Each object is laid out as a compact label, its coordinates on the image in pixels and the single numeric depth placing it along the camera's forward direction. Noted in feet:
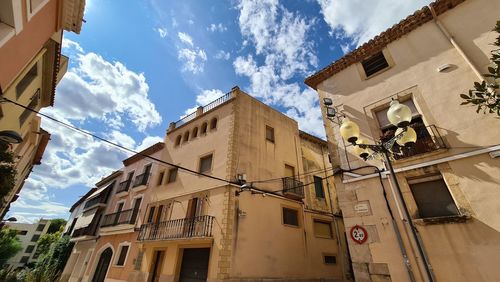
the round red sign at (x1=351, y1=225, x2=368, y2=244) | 21.04
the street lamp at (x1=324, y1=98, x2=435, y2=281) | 12.07
